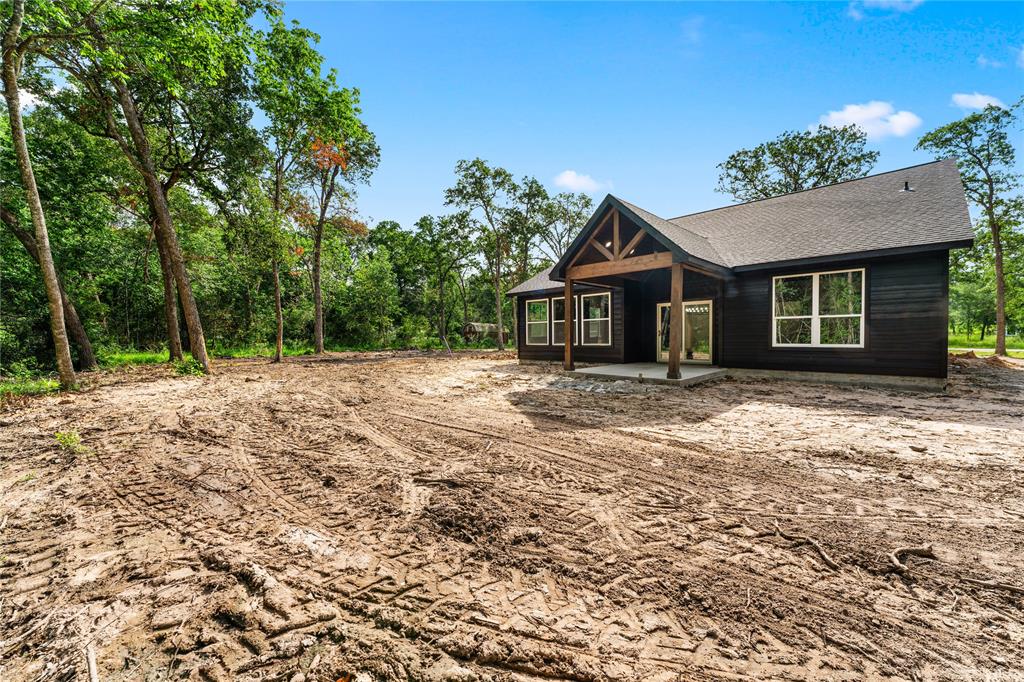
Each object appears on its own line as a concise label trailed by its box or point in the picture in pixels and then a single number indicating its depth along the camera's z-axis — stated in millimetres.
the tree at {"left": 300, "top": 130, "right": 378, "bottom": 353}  18125
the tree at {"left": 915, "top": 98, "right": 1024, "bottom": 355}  16500
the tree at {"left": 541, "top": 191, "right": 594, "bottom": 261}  31297
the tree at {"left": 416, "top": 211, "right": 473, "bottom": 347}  26609
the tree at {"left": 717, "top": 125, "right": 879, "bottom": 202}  22625
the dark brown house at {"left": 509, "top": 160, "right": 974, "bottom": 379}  8008
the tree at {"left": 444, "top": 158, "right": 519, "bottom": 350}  24547
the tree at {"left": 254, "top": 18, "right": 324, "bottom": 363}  10952
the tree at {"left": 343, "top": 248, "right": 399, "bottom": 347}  24297
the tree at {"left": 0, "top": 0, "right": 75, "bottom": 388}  7195
